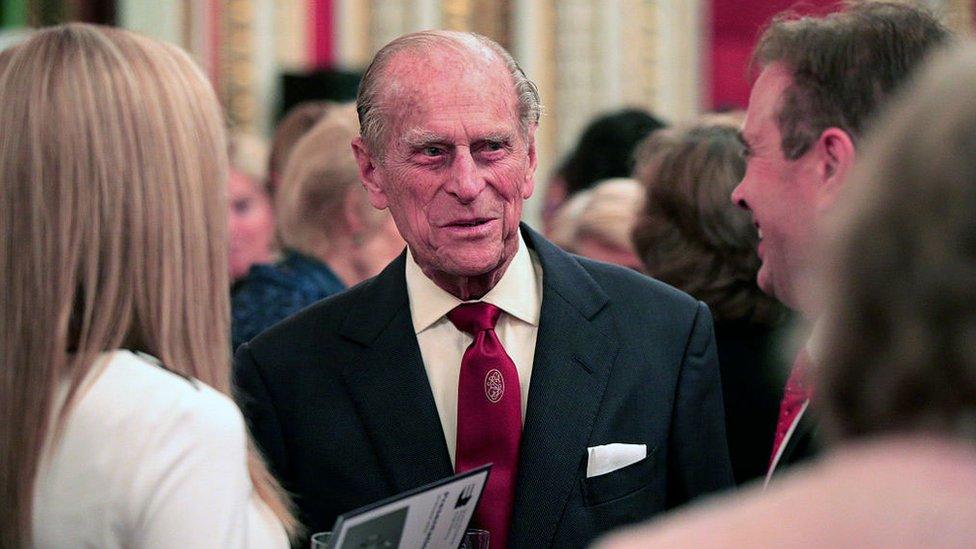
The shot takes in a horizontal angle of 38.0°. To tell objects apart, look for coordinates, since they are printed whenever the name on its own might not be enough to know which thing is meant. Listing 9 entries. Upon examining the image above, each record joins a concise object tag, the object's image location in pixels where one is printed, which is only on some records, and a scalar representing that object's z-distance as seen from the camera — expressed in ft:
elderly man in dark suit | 7.48
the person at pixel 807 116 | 7.32
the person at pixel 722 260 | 9.78
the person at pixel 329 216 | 13.15
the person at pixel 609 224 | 14.01
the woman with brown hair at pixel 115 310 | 5.28
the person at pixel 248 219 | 15.52
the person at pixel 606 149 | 18.76
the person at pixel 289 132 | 15.84
